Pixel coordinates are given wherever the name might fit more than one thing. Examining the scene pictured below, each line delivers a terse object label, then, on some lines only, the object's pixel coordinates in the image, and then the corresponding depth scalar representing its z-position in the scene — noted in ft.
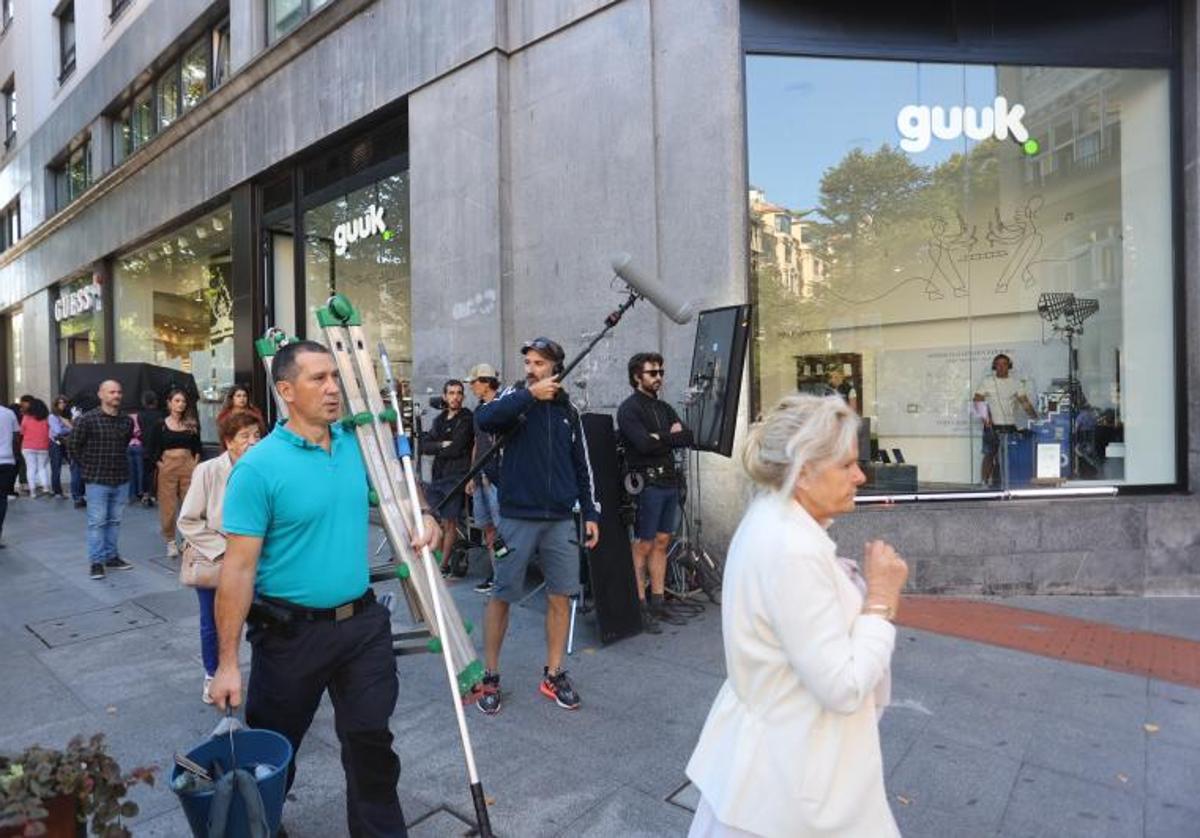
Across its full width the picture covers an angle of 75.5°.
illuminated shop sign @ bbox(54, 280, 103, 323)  60.24
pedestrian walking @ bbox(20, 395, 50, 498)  45.27
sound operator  13.98
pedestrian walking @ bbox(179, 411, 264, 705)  13.75
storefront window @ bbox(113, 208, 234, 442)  46.47
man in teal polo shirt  8.34
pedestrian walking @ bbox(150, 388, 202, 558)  28.50
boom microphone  14.64
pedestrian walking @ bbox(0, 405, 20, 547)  31.30
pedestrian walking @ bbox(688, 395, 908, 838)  5.66
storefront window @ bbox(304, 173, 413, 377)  33.55
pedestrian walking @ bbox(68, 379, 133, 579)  24.61
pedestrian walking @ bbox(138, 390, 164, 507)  39.24
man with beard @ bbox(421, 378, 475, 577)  23.71
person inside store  25.45
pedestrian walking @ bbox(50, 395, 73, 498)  46.24
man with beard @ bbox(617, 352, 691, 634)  18.99
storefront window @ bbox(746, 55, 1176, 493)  23.95
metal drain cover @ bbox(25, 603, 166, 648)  18.33
